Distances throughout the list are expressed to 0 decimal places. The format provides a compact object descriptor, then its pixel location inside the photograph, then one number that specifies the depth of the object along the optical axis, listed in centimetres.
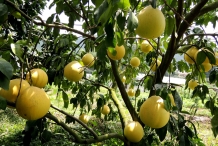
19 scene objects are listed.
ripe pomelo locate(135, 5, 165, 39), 64
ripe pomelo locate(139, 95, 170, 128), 77
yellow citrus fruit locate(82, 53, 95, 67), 117
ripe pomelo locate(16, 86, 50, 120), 60
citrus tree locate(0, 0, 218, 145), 53
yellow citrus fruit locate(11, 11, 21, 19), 88
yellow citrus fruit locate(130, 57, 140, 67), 196
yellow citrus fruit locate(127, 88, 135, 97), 267
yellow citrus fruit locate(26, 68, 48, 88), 71
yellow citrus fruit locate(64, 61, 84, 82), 106
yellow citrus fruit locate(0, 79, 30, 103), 61
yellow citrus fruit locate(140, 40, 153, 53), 154
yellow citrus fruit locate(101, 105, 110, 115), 239
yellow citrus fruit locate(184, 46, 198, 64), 116
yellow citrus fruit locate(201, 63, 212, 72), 123
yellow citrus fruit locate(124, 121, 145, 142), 120
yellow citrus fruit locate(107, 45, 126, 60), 94
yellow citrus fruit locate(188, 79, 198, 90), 164
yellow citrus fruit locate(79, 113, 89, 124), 219
